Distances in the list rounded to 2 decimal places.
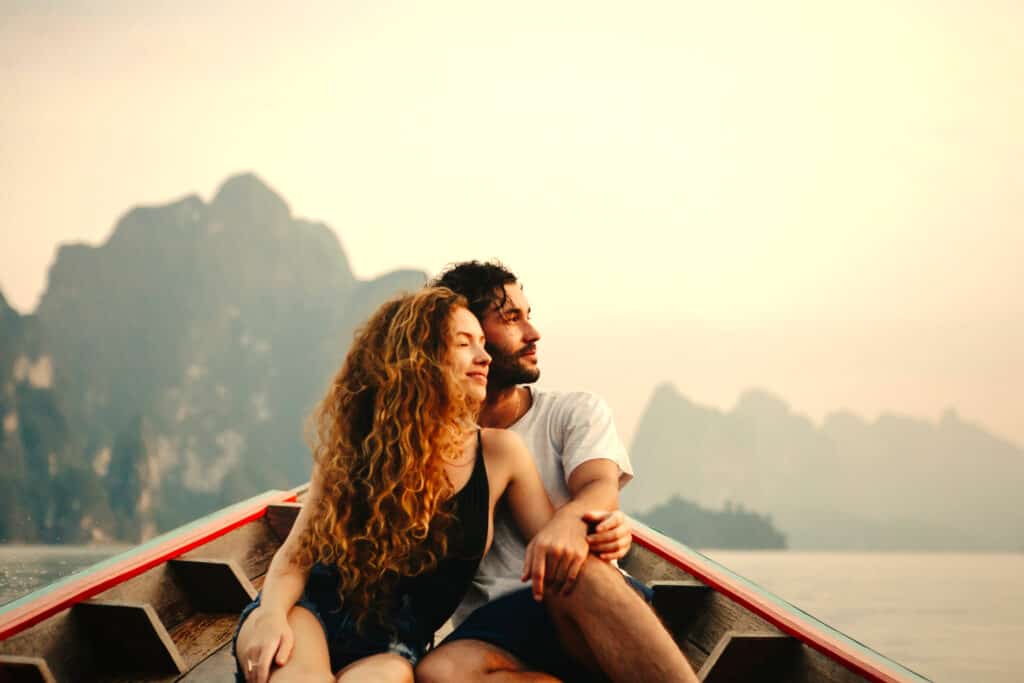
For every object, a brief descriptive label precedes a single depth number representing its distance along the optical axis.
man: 1.62
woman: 1.79
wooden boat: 2.27
